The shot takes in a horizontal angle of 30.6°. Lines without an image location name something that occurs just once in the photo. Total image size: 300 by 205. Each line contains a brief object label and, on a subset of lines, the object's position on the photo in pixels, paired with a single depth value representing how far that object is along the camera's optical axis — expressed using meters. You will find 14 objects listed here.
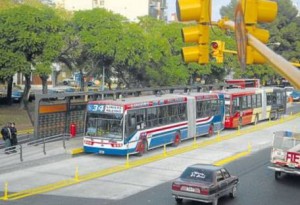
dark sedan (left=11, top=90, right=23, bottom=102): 57.75
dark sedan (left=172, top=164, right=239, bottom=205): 17.03
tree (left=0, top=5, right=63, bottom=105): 43.19
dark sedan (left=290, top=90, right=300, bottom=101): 76.99
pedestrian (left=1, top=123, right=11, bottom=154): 25.61
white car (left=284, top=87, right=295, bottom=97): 77.80
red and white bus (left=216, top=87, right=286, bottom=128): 39.56
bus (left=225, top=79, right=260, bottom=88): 50.81
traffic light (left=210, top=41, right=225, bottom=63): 14.45
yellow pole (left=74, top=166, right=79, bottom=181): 21.33
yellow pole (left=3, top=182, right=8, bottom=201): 17.85
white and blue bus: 26.17
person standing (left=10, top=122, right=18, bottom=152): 25.86
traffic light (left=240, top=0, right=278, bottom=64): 7.00
